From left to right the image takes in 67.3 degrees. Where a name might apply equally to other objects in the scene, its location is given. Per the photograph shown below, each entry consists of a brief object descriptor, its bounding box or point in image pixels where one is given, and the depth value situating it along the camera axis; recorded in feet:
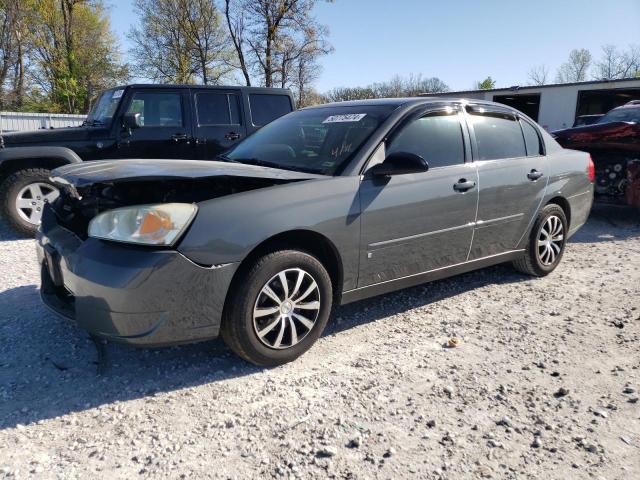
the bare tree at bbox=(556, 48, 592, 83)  241.96
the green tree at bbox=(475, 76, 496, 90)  252.21
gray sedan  8.11
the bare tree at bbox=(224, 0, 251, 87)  92.17
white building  79.92
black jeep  19.45
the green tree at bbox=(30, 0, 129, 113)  92.38
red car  24.16
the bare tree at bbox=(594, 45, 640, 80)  210.24
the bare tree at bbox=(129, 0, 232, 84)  98.89
